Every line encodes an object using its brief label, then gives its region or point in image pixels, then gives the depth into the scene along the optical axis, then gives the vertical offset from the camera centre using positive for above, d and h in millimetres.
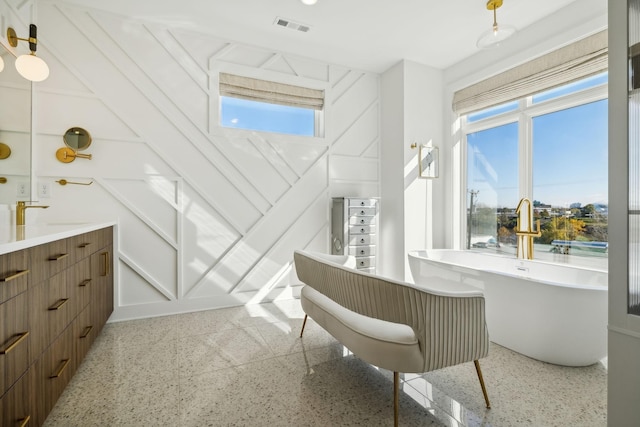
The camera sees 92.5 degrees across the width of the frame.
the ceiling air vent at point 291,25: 3066 +1941
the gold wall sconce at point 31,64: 2133 +1044
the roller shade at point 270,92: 3452 +1452
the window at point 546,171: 2764 +481
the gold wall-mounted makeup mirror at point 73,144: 2719 +616
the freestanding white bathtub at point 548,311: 1995 -659
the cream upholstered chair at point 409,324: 1398 -539
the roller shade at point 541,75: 2619 +1404
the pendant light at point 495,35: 2369 +1441
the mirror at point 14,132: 2092 +588
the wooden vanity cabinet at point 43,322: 1085 -506
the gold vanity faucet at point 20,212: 2070 -1
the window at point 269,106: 3490 +1315
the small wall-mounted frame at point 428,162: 3957 +697
